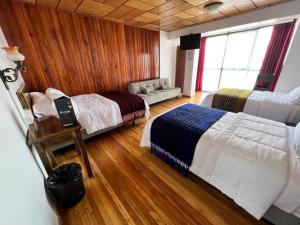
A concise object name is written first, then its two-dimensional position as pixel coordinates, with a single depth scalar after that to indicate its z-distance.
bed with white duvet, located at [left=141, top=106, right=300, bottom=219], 1.00
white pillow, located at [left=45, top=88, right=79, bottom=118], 2.08
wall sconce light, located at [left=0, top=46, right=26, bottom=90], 1.31
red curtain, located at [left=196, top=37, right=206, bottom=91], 5.31
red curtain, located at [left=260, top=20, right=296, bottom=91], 3.52
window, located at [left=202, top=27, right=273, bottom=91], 4.20
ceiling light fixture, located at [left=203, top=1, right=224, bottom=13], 2.10
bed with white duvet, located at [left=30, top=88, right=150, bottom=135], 1.95
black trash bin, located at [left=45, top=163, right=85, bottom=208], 1.26
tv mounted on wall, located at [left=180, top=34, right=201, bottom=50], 4.26
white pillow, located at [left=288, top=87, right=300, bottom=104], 2.33
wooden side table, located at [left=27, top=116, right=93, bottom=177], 1.27
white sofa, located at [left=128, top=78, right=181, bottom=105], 4.11
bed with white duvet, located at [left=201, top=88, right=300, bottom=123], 2.36
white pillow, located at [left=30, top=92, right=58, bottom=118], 1.90
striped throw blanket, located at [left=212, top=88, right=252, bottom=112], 2.84
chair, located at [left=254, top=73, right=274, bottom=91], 3.66
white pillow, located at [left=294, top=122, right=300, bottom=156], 1.16
